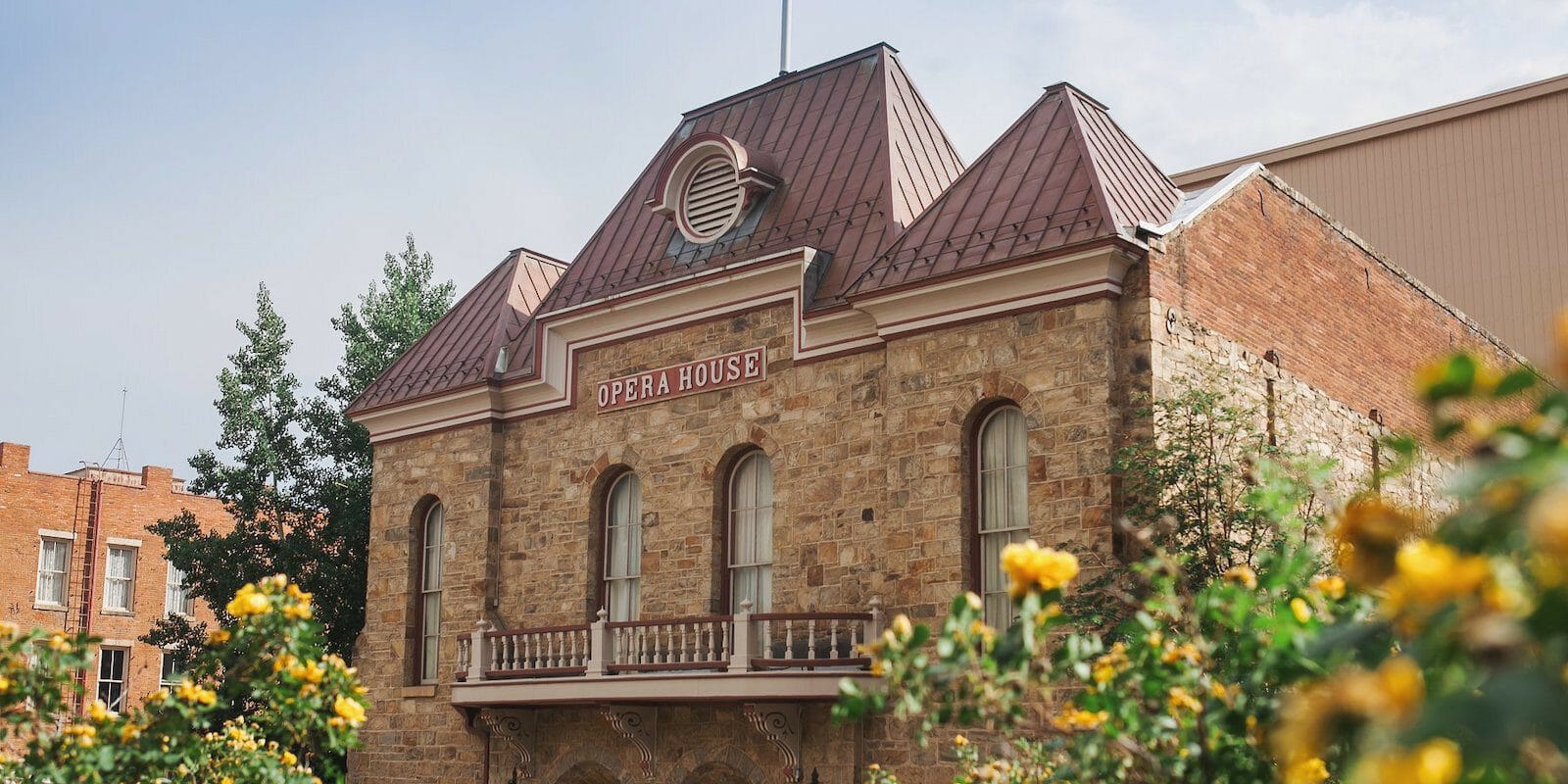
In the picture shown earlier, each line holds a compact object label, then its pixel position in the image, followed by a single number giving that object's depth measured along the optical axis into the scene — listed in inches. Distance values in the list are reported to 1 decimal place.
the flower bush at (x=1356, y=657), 110.3
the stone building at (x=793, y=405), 661.3
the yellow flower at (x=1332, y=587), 267.4
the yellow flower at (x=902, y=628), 242.8
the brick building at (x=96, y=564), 1471.5
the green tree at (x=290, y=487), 1196.5
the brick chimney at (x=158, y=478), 1579.7
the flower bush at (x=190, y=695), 341.4
